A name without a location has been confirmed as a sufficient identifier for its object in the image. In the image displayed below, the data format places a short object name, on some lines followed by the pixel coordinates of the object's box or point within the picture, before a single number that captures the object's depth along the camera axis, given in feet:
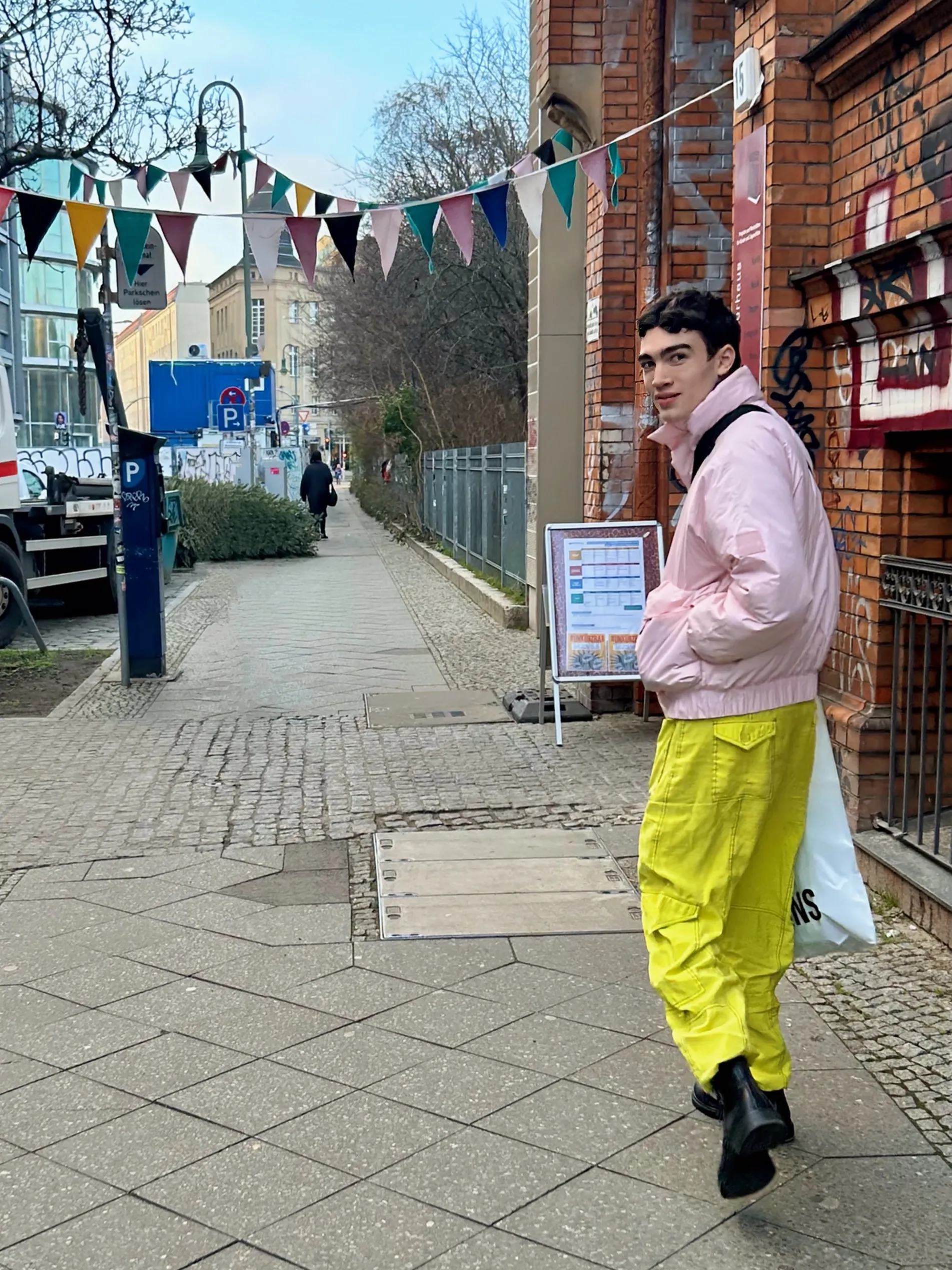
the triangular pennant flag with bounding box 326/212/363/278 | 27.66
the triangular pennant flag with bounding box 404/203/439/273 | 27.09
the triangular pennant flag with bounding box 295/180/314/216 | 28.12
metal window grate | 15.57
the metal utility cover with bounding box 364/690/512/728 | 29.22
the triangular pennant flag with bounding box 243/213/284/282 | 26.40
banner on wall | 19.66
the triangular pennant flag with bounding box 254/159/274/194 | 27.89
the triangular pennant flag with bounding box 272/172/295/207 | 28.14
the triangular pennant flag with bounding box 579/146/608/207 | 26.58
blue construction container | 110.11
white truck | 42.88
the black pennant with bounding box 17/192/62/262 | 25.17
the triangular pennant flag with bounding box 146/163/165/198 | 27.84
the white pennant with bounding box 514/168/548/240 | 26.94
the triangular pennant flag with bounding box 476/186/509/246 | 27.25
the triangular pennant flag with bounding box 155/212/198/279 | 26.68
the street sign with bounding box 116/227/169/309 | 38.99
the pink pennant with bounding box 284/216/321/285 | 27.12
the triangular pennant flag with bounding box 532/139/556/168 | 28.17
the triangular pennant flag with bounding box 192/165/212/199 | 28.37
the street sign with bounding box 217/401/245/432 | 102.68
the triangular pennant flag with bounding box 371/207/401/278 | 27.40
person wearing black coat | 93.09
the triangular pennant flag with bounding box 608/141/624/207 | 26.63
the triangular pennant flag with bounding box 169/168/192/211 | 28.09
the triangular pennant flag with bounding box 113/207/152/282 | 25.98
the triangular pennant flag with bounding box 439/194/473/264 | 27.22
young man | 9.50
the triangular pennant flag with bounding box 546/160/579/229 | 26.99
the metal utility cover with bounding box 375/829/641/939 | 16.24
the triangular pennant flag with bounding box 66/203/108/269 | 25.22
